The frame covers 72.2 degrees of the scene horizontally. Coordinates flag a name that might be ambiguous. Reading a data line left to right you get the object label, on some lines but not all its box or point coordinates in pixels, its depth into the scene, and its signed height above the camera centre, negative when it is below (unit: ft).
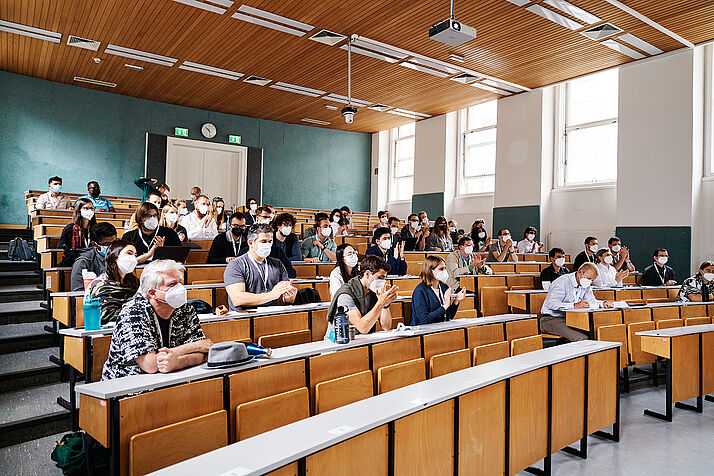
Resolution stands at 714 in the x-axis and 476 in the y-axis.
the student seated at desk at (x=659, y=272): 25.22 -1.70
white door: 40.34 +5.64
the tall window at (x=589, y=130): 32.04 +7.35
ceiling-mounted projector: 17.01 +7.22
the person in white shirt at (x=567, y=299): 17.17 -2.19
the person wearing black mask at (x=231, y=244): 18.19 -0.35
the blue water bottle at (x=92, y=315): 9.93 -1.66
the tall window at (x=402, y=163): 47.91 +7.31
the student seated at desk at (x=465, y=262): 20.82 -1.11
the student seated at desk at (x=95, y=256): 13.61 -0.64
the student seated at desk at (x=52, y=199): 27.07 +1.90
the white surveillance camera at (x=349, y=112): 28.22 +7.19
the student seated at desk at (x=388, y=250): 20.63 -0.62
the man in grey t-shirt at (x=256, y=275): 12.42 -1.07
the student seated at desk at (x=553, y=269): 21.43 -1.40
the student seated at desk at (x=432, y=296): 13.14 -1.64
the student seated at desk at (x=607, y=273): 23.71 -1.69
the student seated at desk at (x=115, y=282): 9.89 -1.03
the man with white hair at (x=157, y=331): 7.62 -1.60
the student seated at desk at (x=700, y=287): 21.16 -2.06
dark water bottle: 10.03 -1.94
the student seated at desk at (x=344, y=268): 14.32 -0.95
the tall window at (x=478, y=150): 39.88 +7.29
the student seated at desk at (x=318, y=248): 21.25 -0.53
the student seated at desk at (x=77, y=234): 16.63 -0.03
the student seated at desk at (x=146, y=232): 15.70 +0.06
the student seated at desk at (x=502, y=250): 27.32 -0.71
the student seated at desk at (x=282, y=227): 17.08 +0.29
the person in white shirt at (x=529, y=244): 31.60 -0.38
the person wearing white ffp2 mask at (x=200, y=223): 23.04 +0.54
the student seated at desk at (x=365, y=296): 11.45 -1.45
